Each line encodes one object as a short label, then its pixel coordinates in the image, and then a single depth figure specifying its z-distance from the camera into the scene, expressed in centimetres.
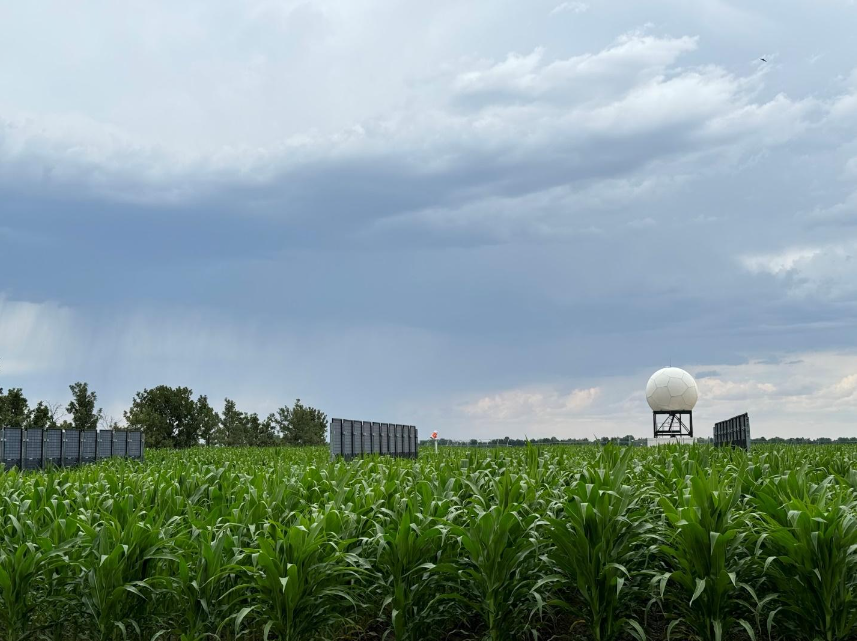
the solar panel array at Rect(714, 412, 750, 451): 2819
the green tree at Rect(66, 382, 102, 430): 6650
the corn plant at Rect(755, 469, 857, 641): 631
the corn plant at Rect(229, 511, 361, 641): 651
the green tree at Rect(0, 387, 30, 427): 5700
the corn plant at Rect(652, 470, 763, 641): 641
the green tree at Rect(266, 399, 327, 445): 9412
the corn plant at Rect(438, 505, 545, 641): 668
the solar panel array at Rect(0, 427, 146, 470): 2628
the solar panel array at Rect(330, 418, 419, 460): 3011
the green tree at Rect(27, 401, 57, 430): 6125
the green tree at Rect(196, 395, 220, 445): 7838
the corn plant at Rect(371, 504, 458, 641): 680
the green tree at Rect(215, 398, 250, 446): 9088
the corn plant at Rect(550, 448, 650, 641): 665
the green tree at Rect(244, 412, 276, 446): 9325
